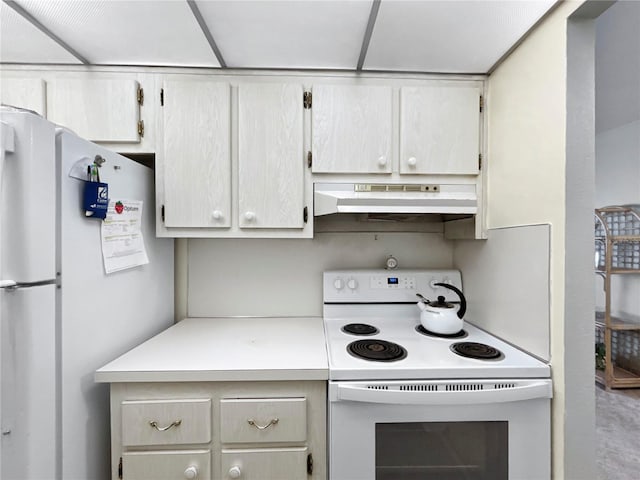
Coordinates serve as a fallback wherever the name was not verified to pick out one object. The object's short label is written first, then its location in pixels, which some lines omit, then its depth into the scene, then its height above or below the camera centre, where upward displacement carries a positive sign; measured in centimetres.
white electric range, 100 -64
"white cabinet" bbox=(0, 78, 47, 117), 128 +66
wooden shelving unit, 253 -19
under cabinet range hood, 126 +18
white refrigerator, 78 -22
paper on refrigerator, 109 +0
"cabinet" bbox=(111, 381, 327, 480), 102 -70
